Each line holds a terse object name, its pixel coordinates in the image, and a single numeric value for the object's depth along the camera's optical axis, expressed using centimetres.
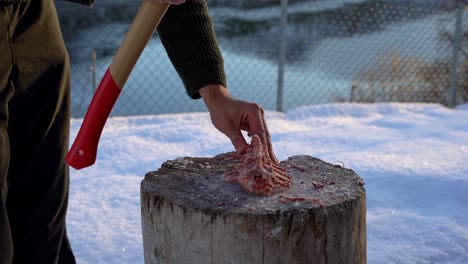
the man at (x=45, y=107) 203
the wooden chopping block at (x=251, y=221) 212
